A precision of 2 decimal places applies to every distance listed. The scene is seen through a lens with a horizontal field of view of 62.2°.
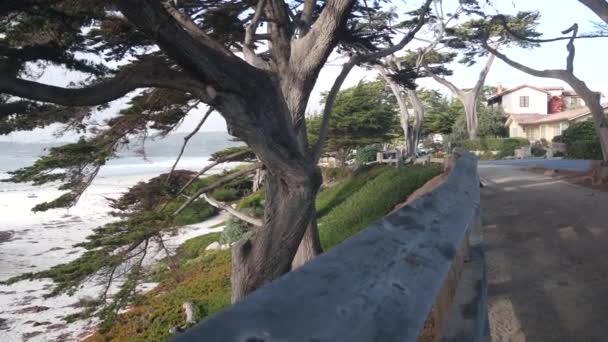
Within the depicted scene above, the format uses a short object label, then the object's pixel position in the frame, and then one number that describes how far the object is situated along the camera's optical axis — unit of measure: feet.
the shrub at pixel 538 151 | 119.11
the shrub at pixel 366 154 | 94.07
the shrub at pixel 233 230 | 58.07
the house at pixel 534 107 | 159.03
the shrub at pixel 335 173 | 91.52
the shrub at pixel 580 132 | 99.09
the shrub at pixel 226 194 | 98.48
